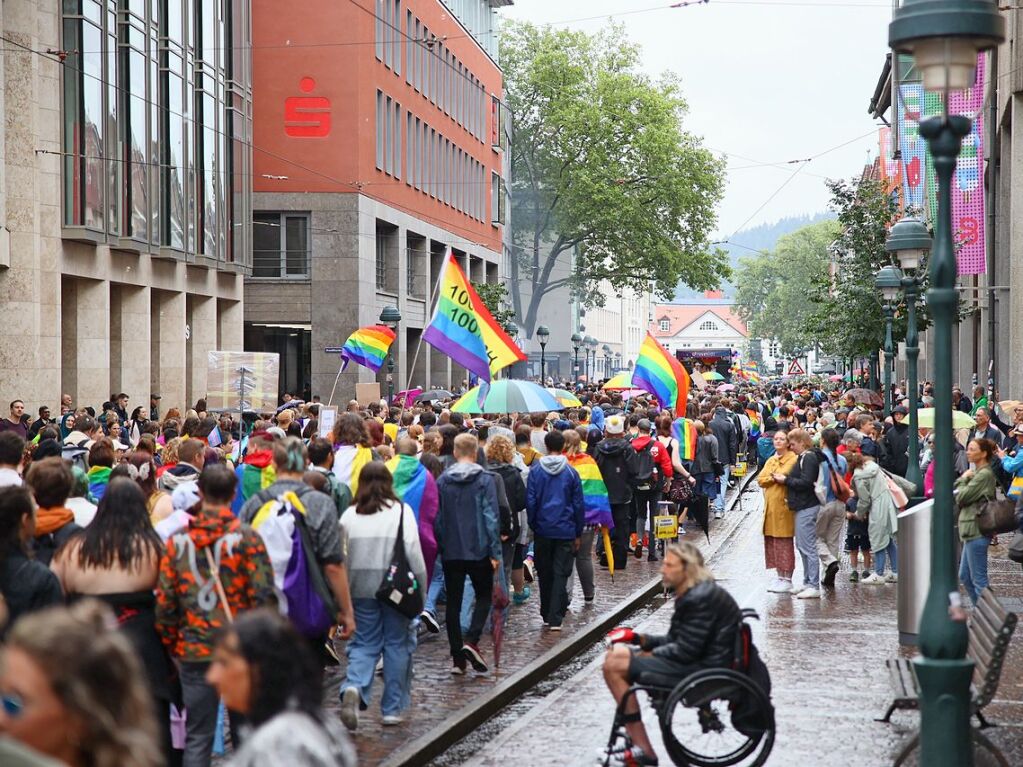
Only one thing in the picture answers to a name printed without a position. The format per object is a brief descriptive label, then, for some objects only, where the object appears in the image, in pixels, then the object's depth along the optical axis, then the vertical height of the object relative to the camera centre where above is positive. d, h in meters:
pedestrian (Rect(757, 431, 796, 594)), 16.17 -1.69
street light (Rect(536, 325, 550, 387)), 56.84 +0.93
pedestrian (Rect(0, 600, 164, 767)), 3.41 -0.75
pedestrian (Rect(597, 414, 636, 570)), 17.50 -1.18
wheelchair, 8.34 -1.91
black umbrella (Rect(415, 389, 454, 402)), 36.05 -0.89
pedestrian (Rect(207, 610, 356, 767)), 4.15 -0.96
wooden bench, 8.46 -1.77
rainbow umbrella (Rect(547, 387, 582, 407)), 25.02 -0.68
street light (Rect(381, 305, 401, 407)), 34.66 +0.93
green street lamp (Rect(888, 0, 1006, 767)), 7.25 -0.43
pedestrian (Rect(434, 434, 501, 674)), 11.36 -1.28
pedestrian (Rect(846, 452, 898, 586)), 16.61 -1.60
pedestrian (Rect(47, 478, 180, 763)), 7.44 -0.99
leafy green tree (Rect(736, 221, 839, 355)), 153.88 +8.18
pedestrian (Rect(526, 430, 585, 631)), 13.53 -1.40
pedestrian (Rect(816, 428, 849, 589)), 16.36 -1.63
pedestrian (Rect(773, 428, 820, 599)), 16.00 -1.48
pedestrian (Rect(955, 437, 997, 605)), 14.24 -1.32
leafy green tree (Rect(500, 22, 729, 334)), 78.06 +9.80
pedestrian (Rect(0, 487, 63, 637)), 6.94 -0.95
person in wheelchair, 8.55 -1.57
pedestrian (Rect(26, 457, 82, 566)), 8.20 -0.77
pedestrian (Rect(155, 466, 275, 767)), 7.42 -1.11
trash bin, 12.30 -1.64
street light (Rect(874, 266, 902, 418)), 23.02 +1.11
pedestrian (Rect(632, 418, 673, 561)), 18.62 -1.48
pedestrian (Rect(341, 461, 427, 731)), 9.59 -1.43
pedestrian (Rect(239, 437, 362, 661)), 8.55 -0.99
